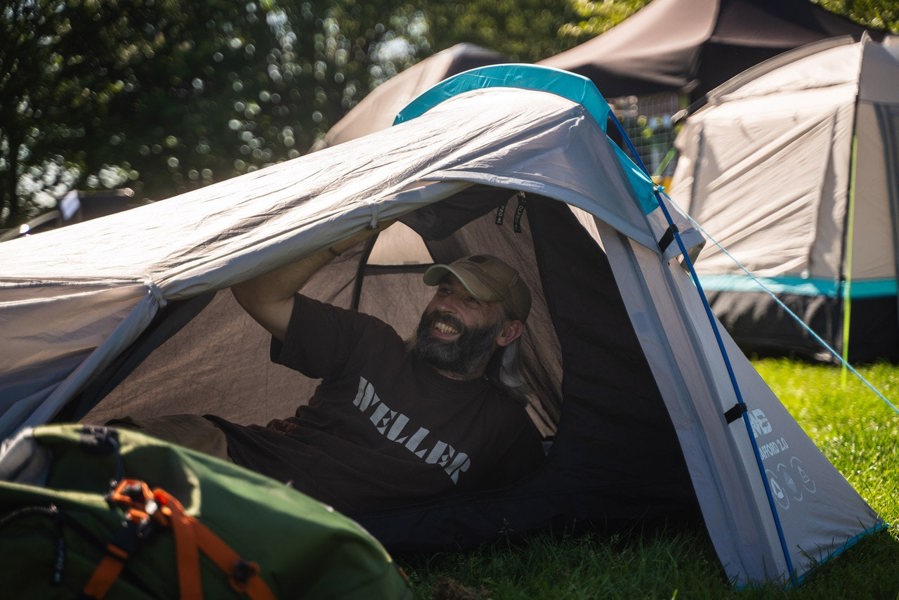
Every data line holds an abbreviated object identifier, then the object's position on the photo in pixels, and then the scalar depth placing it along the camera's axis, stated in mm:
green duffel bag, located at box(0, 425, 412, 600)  1677
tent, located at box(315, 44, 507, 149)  9797
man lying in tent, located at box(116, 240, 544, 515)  2994
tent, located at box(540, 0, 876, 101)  7844
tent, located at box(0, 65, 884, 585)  2352
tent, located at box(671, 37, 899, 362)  5793
